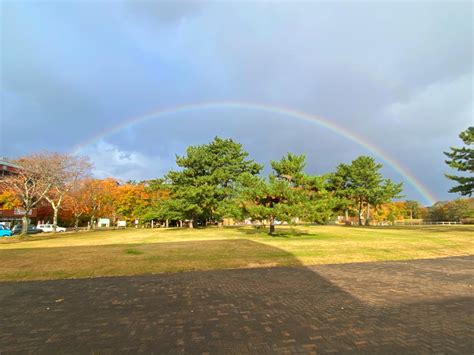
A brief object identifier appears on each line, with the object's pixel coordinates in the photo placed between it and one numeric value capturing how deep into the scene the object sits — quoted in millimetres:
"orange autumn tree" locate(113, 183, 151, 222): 54294
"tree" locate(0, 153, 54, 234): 28391
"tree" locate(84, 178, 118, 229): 47156
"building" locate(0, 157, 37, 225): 52344
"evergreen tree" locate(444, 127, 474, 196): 25797
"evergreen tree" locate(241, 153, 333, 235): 19984
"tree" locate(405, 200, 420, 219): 104500
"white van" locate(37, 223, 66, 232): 44009
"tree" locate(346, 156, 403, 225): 52562
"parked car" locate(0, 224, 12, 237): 36281
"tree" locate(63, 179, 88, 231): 42859
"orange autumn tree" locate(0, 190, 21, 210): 36750
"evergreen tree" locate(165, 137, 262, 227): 37125
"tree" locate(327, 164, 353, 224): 53719
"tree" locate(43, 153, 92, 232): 32875
